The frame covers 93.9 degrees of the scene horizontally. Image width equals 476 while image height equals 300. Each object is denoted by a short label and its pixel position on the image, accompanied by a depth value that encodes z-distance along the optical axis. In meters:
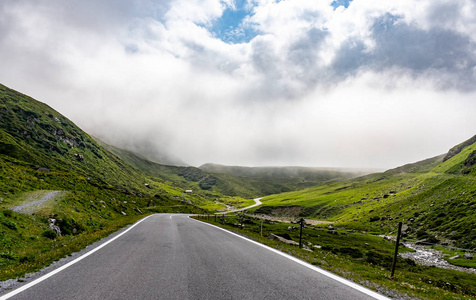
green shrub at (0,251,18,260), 10.60
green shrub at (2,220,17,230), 14.43
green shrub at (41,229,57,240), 16.11
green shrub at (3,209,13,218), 15.75
